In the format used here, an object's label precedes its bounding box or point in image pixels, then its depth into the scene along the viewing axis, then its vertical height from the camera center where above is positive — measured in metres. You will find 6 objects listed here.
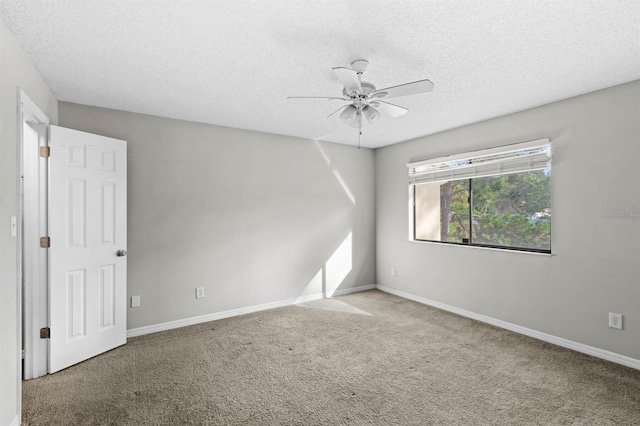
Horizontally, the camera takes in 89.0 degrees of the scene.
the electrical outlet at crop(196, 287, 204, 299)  3.86 -0.92
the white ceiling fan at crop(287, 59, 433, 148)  2.12 +0.87
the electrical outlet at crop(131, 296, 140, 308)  3.47 -0.92
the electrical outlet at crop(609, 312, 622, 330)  2.80 -0.92
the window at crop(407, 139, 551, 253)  3.45 +0.21
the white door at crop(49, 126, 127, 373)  2.73 -0.27
